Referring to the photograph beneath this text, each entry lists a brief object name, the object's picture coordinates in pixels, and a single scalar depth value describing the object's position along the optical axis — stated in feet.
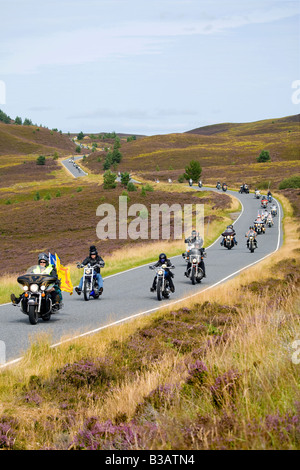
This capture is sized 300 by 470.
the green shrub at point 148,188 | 255.62
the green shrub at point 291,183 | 270.46
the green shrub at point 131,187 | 254.88
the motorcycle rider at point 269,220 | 159.02
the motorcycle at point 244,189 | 269.44
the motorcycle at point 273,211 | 184.50
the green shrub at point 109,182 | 268.21
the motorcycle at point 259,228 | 142.31
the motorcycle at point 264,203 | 197.77
